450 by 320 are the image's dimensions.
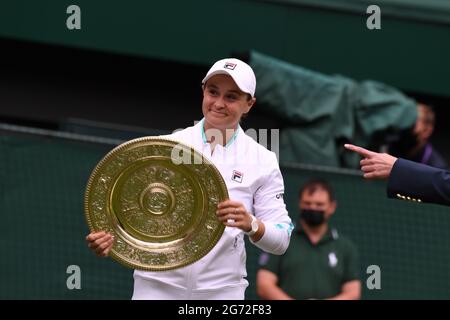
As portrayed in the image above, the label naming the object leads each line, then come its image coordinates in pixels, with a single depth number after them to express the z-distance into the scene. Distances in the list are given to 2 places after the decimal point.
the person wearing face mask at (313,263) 16.37
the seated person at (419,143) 18.77
